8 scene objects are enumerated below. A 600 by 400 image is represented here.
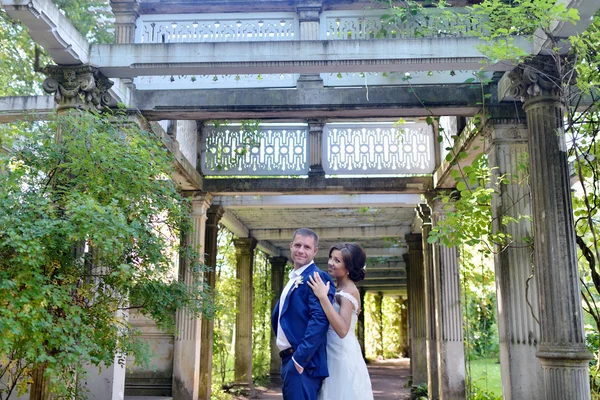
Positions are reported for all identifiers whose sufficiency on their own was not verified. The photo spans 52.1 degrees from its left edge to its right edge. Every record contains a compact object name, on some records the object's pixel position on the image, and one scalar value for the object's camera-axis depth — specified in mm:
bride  3523
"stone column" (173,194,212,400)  10531
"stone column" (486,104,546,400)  6387
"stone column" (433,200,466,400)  10711
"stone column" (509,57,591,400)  5320
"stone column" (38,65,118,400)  6375
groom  3391
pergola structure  5730
